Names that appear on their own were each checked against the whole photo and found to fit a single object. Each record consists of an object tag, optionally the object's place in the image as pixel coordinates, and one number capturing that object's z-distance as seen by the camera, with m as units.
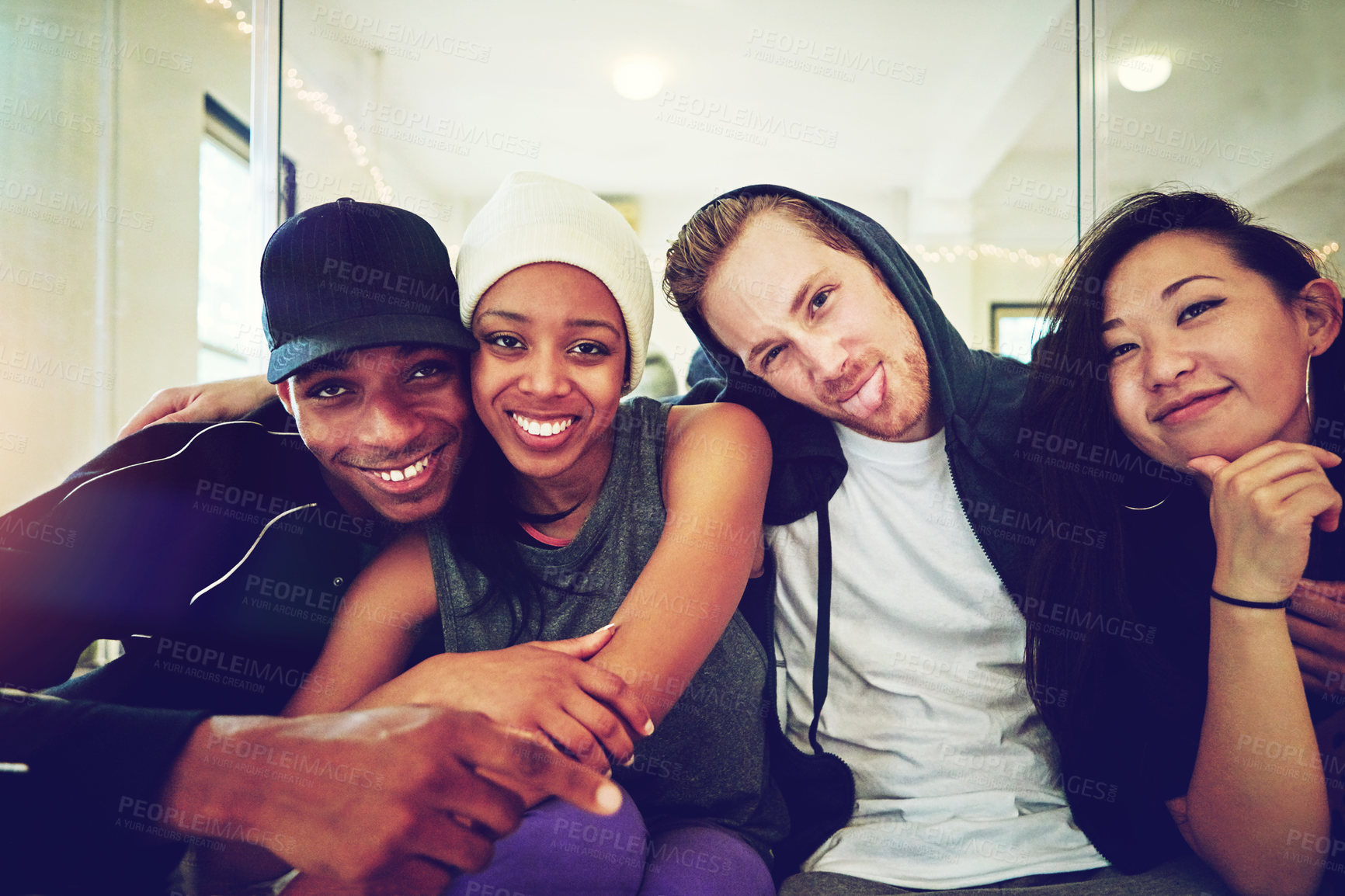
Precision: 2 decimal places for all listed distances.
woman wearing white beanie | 0.95
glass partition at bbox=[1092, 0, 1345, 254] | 2.24
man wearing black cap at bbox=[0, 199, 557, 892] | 0.98
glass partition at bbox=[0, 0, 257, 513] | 2.25
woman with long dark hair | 0.88
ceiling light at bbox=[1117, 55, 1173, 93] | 2.47
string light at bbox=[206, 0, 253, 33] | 2.74
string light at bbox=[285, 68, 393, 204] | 2.96
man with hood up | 1.09
